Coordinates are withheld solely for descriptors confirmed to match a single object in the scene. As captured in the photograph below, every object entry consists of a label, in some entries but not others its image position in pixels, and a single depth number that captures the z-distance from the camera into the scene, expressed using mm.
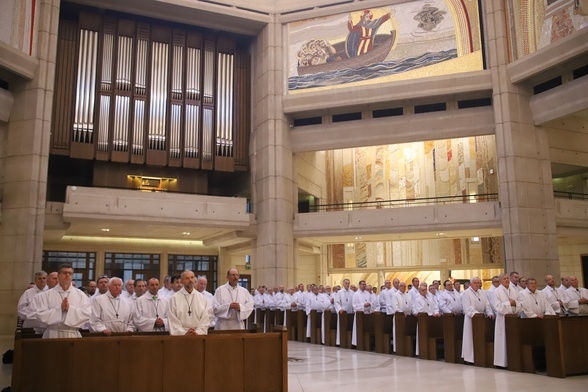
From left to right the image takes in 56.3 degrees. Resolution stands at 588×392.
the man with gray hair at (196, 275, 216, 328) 8508
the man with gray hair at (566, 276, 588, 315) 10909
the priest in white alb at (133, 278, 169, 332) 8586
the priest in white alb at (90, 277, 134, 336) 8023
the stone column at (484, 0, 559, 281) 17375
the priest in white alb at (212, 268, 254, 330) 8414
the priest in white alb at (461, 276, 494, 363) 10469
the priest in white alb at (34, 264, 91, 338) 7066
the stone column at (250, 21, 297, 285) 20328
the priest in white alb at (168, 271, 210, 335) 7113
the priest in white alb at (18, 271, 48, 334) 8447
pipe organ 19531
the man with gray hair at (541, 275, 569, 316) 10508
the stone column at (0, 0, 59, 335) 16391
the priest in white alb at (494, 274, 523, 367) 9750
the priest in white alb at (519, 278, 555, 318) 10008
